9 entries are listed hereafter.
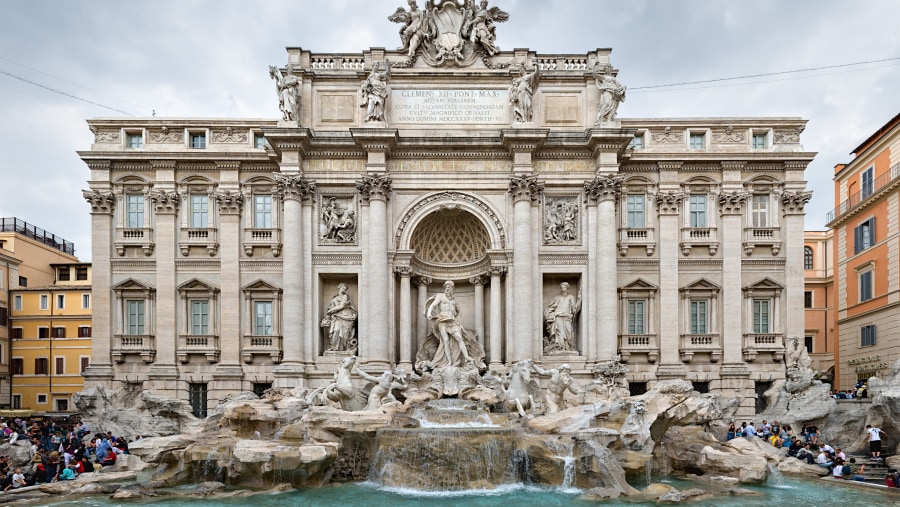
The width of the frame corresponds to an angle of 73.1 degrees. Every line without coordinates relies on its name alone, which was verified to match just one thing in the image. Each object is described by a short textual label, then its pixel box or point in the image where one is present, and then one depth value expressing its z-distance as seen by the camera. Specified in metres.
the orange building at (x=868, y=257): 29.08
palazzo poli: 25.20
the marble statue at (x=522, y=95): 25.34
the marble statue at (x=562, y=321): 25.58
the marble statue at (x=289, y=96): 25.16
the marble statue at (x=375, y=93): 25.14
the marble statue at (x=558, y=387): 20.78
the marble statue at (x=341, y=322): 25.66
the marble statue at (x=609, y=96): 25.34
